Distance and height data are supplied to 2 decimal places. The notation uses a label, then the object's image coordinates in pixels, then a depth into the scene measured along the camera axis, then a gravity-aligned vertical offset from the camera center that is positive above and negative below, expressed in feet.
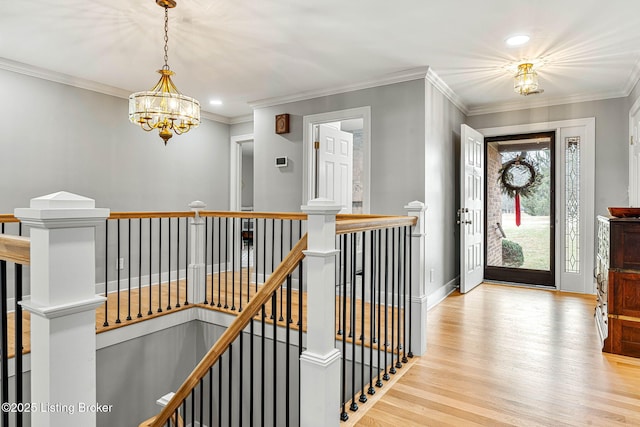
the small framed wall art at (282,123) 15.61 +3.74
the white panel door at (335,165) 15.52 +2.09
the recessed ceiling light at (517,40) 10.10 +4.73
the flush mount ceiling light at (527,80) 12.05 +4.30
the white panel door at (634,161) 12.82 +1.89
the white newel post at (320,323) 5.49 -1.60
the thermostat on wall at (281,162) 15.74 +2.17
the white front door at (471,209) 15.08 +0.22
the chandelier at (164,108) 9.22 +2.60
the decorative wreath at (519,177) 17.92 +1.80
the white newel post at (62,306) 2.63 -0.65
